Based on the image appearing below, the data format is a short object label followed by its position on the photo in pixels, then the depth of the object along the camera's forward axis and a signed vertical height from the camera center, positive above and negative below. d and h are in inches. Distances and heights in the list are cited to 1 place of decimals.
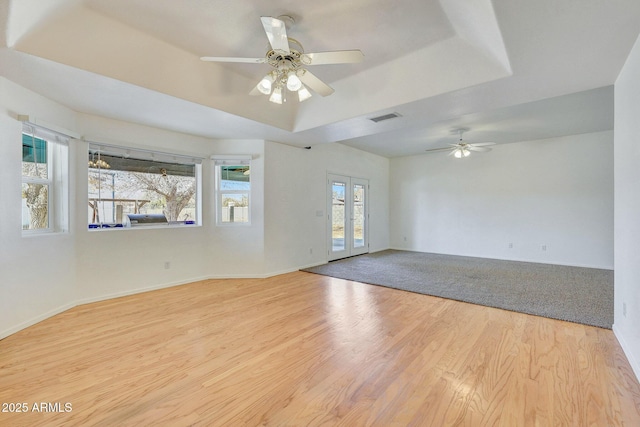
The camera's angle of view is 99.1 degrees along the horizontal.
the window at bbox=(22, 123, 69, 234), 115.6 +14.7
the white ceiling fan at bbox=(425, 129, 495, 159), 200.5 +47.0
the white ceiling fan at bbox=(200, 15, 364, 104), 79.2 +48.8
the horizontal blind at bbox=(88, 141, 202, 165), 142.4 +33.3
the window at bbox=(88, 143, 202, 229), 144.1 +14.3
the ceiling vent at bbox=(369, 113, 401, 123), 136.2 +47.9
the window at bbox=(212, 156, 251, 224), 187.6 +13.0
